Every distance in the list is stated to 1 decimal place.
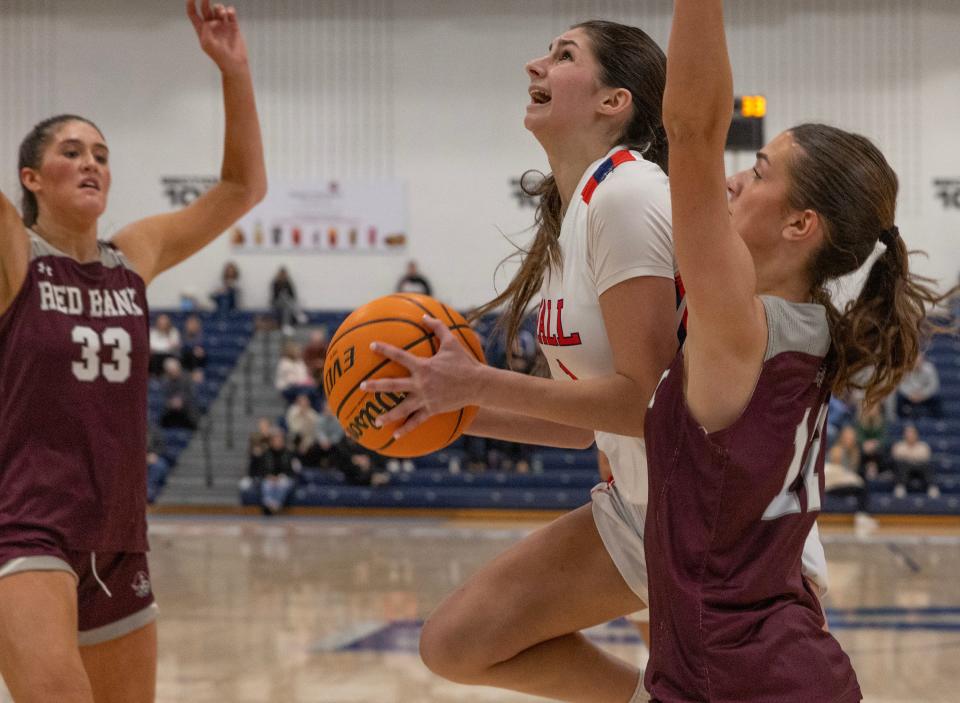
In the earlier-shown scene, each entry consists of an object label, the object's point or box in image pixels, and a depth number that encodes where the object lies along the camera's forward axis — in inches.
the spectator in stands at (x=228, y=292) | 741.9
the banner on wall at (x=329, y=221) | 752.3
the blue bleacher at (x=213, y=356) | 607.5
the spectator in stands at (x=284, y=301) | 711.7
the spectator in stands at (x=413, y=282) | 719.7
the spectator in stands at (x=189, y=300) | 743.1
